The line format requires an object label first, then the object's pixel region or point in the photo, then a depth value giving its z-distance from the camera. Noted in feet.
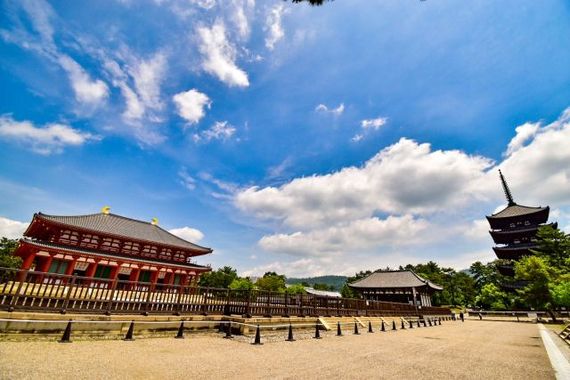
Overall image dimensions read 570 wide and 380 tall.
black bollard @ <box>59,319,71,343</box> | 22.78
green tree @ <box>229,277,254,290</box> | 197.69
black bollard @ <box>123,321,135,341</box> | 25.90
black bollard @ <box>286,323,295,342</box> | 33.42
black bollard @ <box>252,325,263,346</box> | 29.40
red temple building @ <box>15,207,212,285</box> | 70.28
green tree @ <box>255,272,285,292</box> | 198.59
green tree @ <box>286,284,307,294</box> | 215.92
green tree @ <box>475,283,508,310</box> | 137.26
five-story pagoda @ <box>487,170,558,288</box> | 141.38
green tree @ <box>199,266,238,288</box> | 216.13
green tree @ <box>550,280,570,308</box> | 77.56
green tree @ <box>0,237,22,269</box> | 136.46
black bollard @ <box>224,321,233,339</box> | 31.88
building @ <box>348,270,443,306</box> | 130.41
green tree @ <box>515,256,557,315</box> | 96.32
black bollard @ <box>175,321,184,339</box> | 29.64
